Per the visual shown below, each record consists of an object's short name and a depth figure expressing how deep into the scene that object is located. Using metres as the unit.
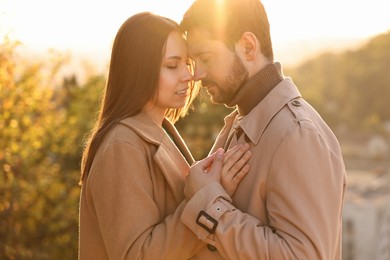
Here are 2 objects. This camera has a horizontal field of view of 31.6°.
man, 2.68
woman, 2.89
